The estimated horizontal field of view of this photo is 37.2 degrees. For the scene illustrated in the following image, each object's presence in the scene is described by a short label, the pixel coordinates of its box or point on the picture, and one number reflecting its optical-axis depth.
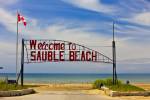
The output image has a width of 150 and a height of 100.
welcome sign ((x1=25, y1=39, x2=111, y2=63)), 20.78
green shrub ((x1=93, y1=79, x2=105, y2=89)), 24.37
